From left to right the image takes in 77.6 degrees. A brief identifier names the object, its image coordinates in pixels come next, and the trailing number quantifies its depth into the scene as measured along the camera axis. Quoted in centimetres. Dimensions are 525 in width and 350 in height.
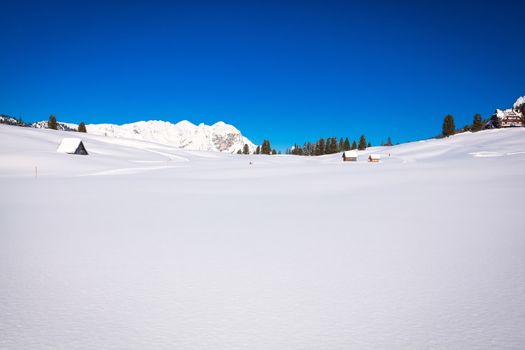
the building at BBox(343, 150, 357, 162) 7182
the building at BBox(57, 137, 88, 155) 5706
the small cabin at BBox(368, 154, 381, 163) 6582
